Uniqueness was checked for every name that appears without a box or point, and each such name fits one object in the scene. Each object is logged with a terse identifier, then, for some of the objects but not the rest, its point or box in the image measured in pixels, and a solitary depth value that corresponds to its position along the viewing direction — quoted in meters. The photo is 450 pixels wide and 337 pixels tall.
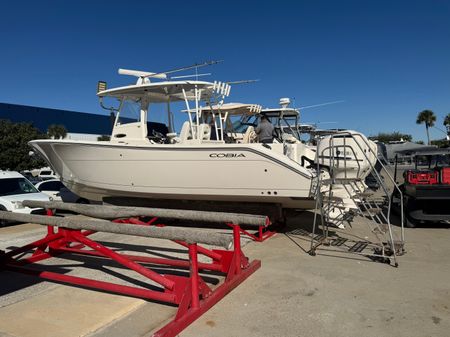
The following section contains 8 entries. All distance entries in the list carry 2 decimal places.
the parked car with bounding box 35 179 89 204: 13.30
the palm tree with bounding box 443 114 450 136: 69.67
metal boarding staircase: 6.77
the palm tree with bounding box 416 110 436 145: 78.61
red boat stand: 4.08
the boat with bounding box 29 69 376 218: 8.09
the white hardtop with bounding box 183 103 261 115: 10.21
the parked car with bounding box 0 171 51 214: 10.65
